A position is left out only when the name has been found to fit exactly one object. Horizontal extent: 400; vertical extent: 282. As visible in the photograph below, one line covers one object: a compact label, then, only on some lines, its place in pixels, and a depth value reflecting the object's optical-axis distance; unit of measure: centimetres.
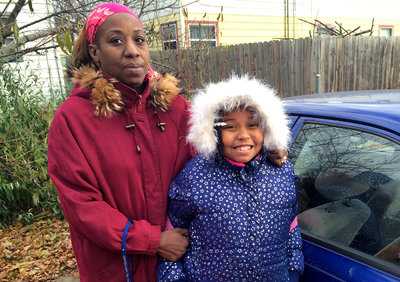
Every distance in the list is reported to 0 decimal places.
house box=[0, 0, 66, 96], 886
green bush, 410
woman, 137
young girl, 143
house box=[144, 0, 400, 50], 1045
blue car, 144
